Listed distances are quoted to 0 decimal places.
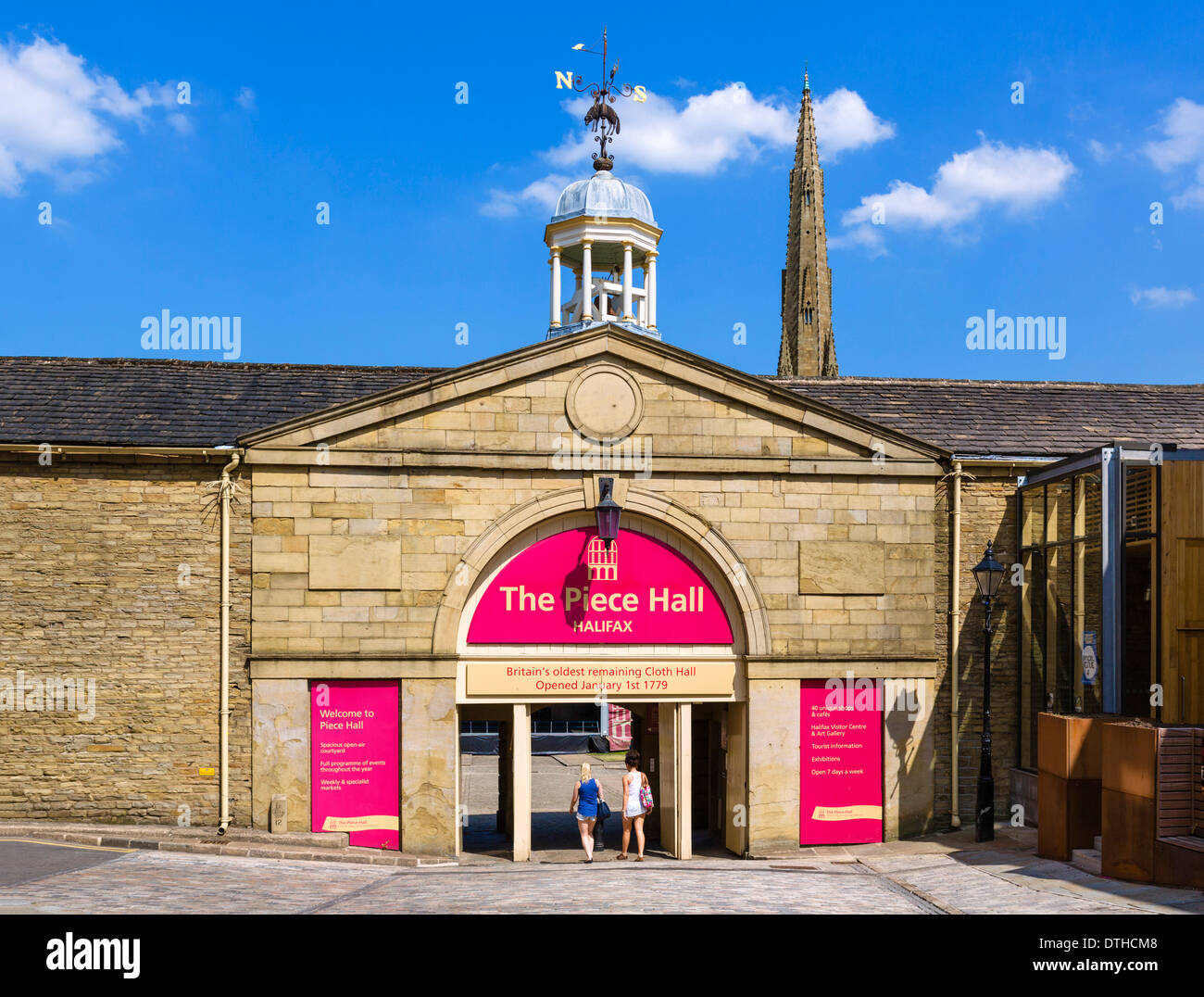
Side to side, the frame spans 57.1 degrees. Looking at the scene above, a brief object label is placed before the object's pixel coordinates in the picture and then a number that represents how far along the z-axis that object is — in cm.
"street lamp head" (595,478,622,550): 1636
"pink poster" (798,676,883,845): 1698
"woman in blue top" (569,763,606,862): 1623
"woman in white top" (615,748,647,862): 1625
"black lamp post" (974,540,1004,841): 1639
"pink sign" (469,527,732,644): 1692
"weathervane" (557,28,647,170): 2228
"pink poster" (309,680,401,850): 1616
